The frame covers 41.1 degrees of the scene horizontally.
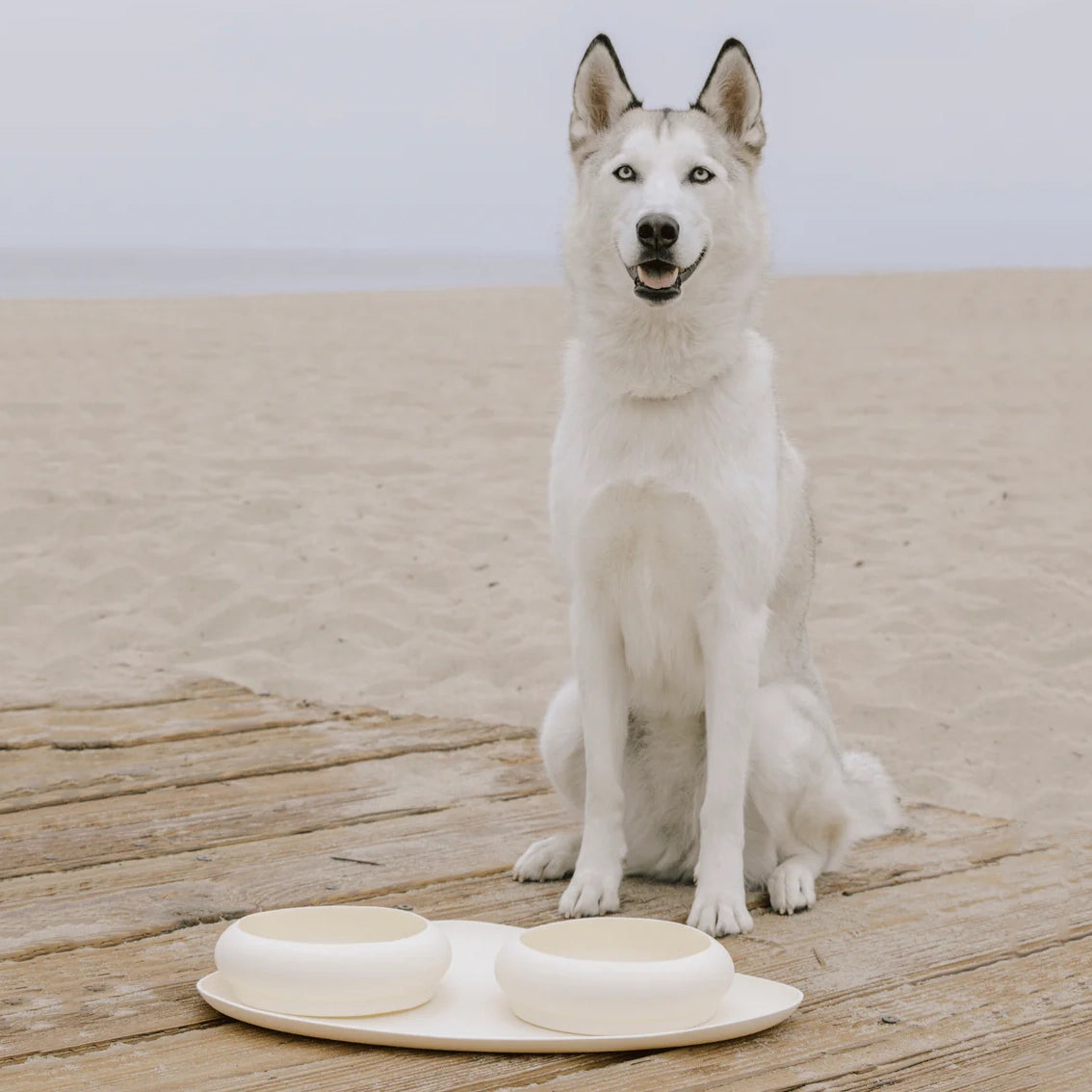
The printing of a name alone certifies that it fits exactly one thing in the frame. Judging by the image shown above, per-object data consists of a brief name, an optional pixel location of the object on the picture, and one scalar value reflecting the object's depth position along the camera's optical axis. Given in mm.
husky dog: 2697
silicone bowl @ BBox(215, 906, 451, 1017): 2166
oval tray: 2133
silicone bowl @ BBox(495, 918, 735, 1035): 2139
